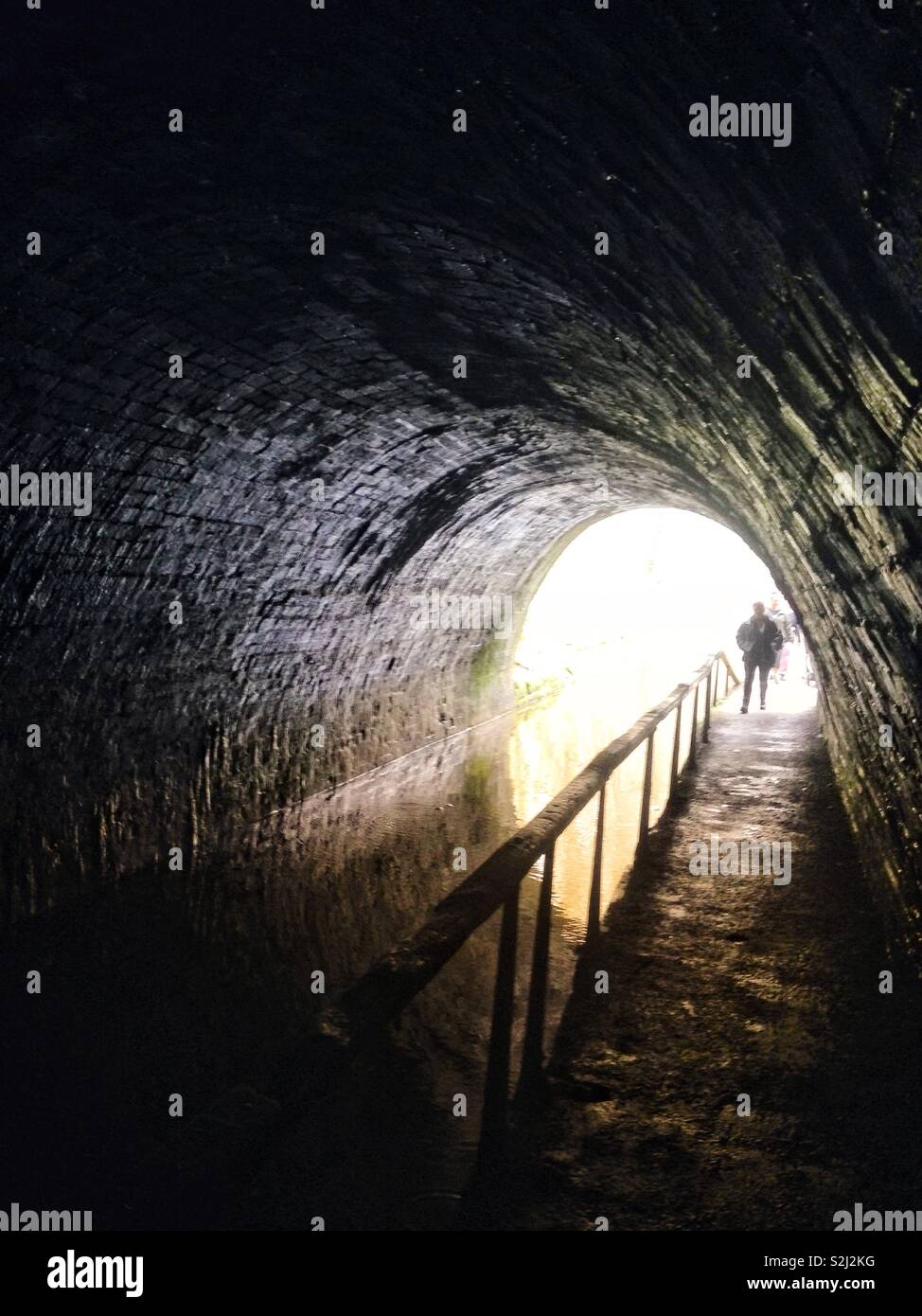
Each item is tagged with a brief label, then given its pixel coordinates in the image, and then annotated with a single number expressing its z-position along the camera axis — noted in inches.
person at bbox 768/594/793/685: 605.1
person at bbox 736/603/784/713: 507.2
